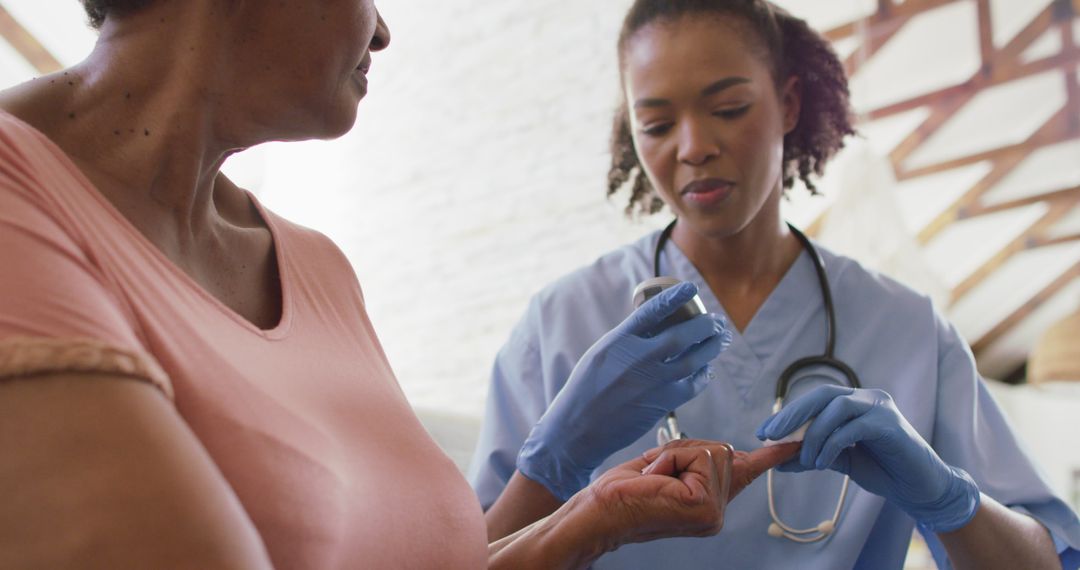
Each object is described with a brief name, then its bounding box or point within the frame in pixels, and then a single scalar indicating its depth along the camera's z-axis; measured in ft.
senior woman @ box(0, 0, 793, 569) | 1.45
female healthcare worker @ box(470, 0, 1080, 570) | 3.32
